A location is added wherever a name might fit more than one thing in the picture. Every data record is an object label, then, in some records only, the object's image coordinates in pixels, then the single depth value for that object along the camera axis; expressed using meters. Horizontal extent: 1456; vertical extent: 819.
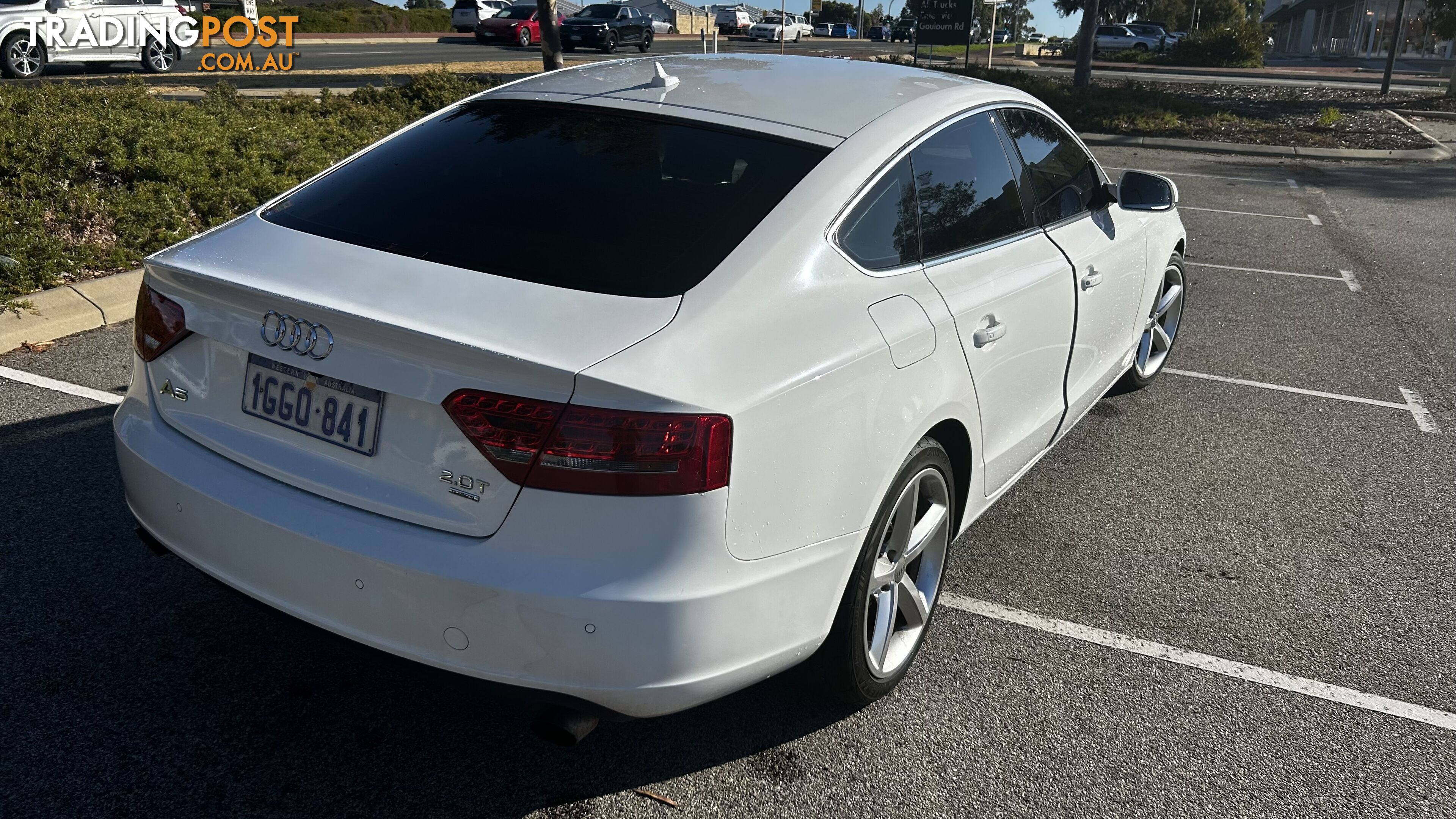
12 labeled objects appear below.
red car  36.56
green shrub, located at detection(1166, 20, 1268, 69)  46.19
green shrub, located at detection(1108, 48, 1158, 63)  48.38
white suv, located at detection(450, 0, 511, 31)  41.84
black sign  24.44
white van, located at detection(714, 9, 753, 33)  66.75
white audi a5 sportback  2.17
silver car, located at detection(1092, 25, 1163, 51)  55.53
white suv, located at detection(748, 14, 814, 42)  61.78
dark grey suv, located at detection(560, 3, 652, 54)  37.25
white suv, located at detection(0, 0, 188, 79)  18.27
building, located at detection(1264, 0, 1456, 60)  51.16
